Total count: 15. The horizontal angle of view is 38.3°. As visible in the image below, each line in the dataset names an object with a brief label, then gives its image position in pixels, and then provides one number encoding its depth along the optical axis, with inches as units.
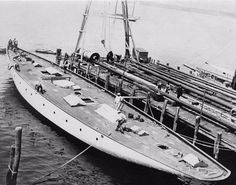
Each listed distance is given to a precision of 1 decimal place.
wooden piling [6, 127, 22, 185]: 872.9
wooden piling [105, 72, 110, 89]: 1594.9
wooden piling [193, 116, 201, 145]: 1122.7
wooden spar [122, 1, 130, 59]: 1980.8
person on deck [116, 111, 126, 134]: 1056.4
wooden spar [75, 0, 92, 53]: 1937.7
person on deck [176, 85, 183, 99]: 1429.0
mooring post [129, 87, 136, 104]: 1440.7
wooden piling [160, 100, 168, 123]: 1281.7
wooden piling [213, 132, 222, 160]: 1043.5
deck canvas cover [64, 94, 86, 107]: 1269.7
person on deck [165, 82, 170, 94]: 1491.1
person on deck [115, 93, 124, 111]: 1186.0
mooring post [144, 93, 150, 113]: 1347.2
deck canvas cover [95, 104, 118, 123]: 1157.7
